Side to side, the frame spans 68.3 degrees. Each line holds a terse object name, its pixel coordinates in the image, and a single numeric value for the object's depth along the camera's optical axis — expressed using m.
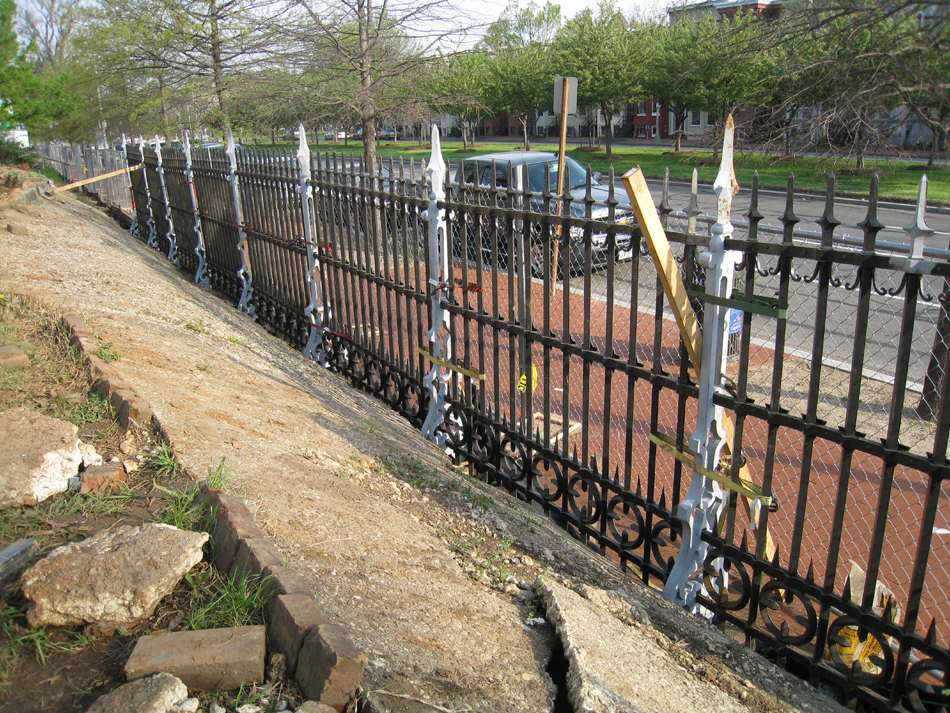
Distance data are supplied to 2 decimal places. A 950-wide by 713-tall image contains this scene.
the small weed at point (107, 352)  4.73
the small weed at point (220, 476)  3.28
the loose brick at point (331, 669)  2.12
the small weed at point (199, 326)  6.86
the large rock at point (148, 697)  2.00
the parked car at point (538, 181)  4.68
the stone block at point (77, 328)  4.96
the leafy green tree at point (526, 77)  33.31
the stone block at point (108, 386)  4.04
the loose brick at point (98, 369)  4.29
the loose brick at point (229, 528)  2.70
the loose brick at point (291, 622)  2.26
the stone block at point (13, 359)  4.27
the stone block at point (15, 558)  2.56
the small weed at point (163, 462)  3.41
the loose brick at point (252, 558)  2.55
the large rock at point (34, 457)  3.05
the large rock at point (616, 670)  2.50
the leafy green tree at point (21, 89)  23.55
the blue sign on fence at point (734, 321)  3.33
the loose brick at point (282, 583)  2.43
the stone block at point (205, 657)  2.15
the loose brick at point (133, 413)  3.77
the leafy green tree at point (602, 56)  29.56
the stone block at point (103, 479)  3.19
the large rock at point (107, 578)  2.34
